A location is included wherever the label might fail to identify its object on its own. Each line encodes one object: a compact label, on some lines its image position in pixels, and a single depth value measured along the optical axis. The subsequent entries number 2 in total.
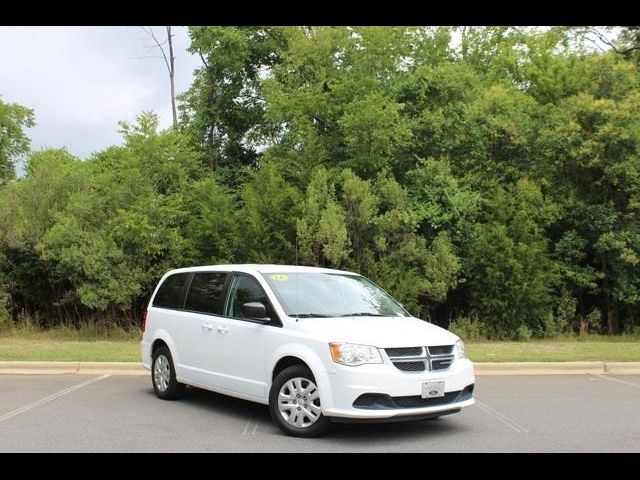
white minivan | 6.66
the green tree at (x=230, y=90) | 24.08
